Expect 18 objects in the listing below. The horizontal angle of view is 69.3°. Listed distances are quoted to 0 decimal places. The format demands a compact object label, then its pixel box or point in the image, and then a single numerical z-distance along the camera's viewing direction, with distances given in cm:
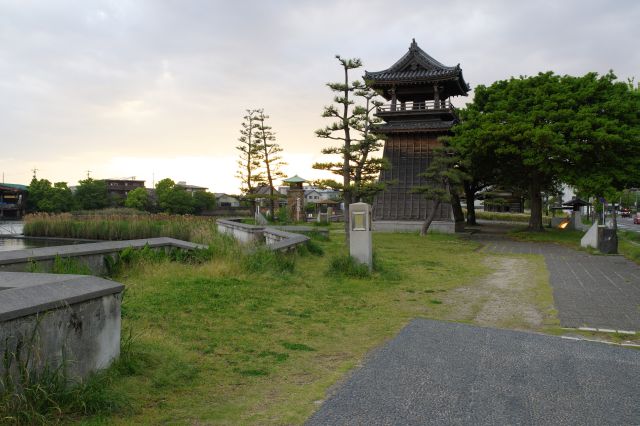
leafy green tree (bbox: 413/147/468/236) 2545
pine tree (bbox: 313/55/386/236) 1875
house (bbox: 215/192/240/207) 9400
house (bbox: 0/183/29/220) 5389
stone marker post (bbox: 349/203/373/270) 1134
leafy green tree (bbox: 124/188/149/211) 6206
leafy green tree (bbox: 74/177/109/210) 5797
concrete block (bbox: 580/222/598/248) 1962
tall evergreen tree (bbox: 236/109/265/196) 3838
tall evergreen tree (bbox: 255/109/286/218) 3847
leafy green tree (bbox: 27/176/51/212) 5365
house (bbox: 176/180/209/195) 8831
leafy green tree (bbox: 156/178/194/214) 6272
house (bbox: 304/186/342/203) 10231
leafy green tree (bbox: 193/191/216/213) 6794
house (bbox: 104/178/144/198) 8341
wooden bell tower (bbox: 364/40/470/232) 2922
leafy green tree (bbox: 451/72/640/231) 2230
